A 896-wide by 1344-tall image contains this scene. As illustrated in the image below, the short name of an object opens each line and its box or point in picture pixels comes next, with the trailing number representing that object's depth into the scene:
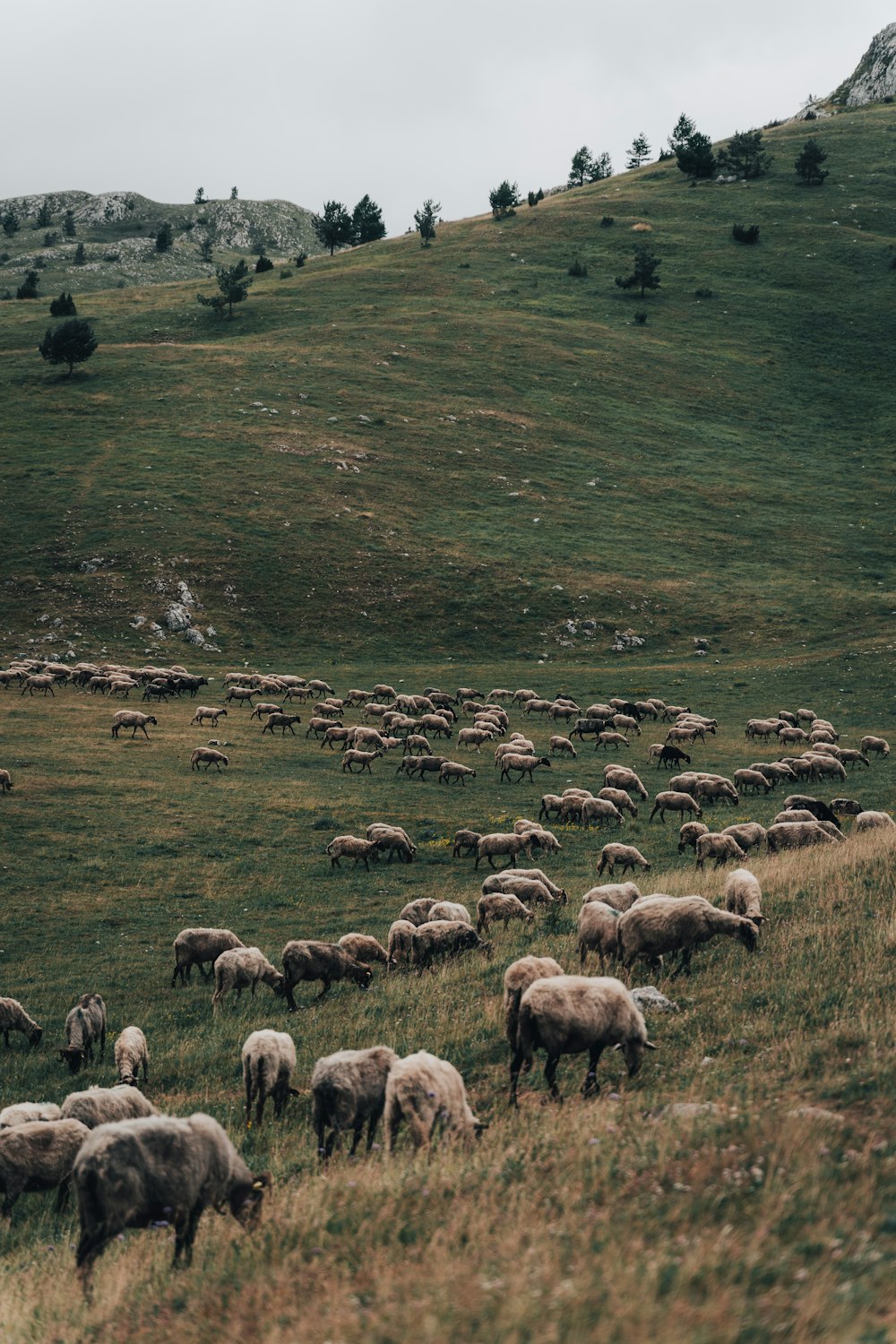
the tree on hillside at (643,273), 110.44
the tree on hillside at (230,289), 105.62
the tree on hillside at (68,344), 85.88
